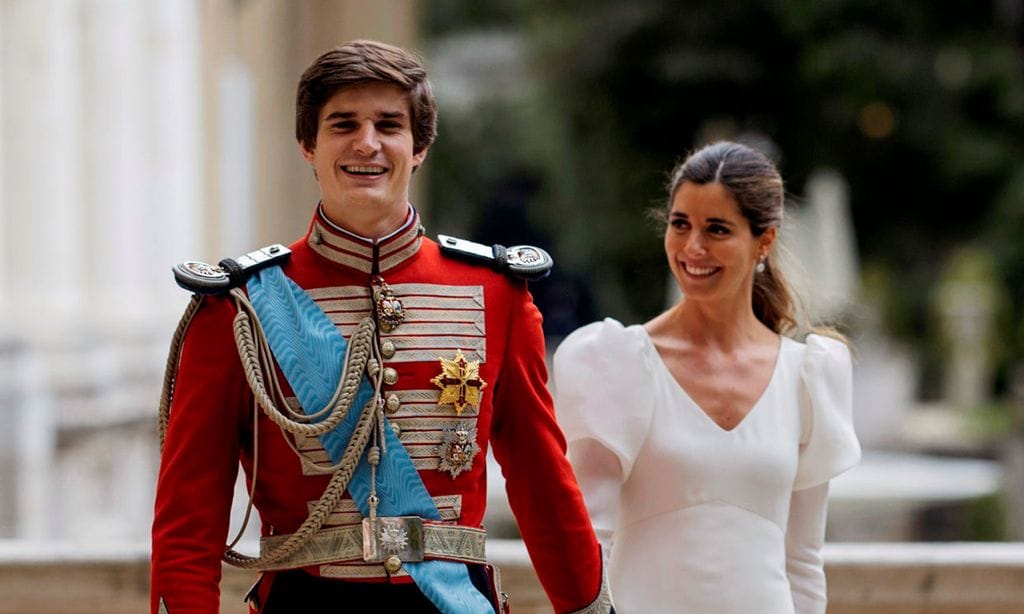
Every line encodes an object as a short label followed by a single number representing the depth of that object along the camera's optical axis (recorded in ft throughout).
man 20.48
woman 24.64
